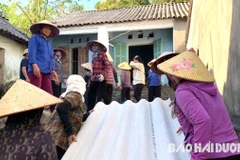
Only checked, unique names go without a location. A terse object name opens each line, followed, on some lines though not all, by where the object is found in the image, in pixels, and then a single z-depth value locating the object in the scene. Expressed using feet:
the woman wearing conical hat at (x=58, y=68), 15.25
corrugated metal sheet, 6.66
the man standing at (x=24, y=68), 15.22
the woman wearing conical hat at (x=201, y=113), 4.66
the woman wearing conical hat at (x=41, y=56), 11.05
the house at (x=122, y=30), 30.30
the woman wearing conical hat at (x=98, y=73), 14.34
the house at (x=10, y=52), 28.67
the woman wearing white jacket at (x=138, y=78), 20.63
